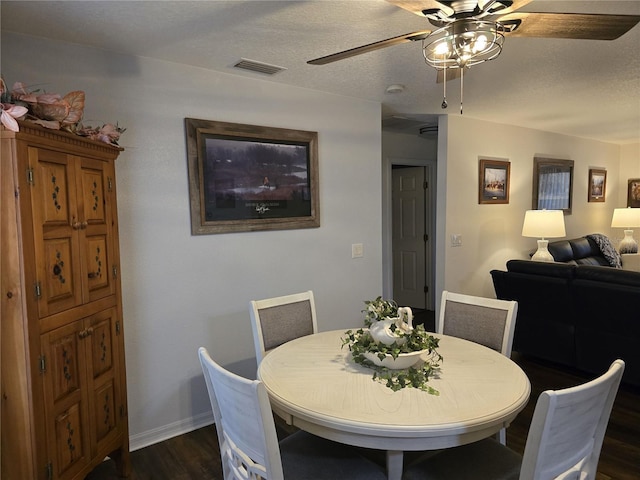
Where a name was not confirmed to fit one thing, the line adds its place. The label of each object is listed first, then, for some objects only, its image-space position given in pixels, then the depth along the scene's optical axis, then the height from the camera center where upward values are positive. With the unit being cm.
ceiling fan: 134 +62
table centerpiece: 163 -59
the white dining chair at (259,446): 124 -82
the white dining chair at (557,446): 111 -71
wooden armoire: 153 -39
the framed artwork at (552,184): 506 +25
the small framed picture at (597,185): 601 +27
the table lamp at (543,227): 433 -25
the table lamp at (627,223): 552 -28
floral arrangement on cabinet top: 142 +40
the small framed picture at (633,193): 649 +14
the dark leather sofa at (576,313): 290 -85
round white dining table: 132 -70
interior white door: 534 -40
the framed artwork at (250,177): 261 +22
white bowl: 166 -63
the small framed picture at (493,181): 442 +26
